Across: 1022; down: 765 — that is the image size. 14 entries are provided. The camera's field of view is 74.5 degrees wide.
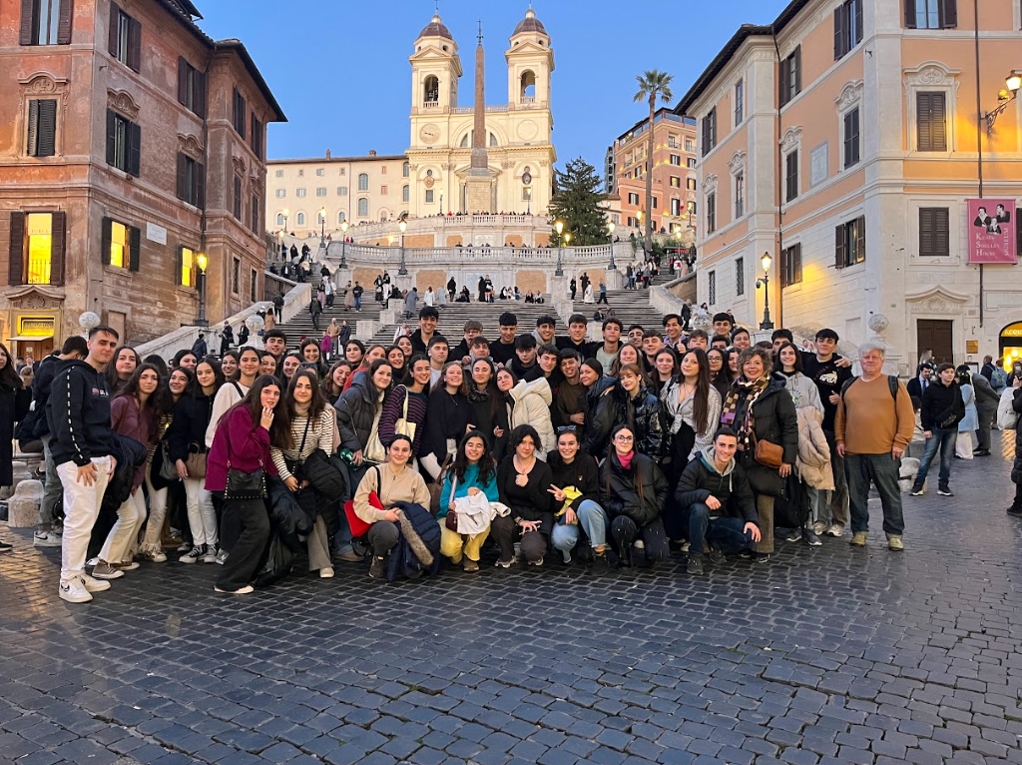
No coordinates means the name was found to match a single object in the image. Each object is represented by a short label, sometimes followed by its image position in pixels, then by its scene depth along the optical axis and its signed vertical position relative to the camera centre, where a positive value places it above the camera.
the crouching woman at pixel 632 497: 6.23 -0.88
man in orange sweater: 6.85 -0.32
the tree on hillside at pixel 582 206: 56.38 +16.79
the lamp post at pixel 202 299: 24.48 +3.88
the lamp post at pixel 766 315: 23.22 +3.16
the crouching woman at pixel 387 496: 5.98 -0.87
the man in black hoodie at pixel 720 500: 6.26 -0.90
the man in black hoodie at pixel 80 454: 5.37 -0.43
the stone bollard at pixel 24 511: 8.49 -1.40
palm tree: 62.97 +30.82
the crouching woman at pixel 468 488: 6.29 -0.82
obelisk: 66.12 +22.77
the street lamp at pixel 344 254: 43.70 +9.76
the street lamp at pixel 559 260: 42.81 +9.40
